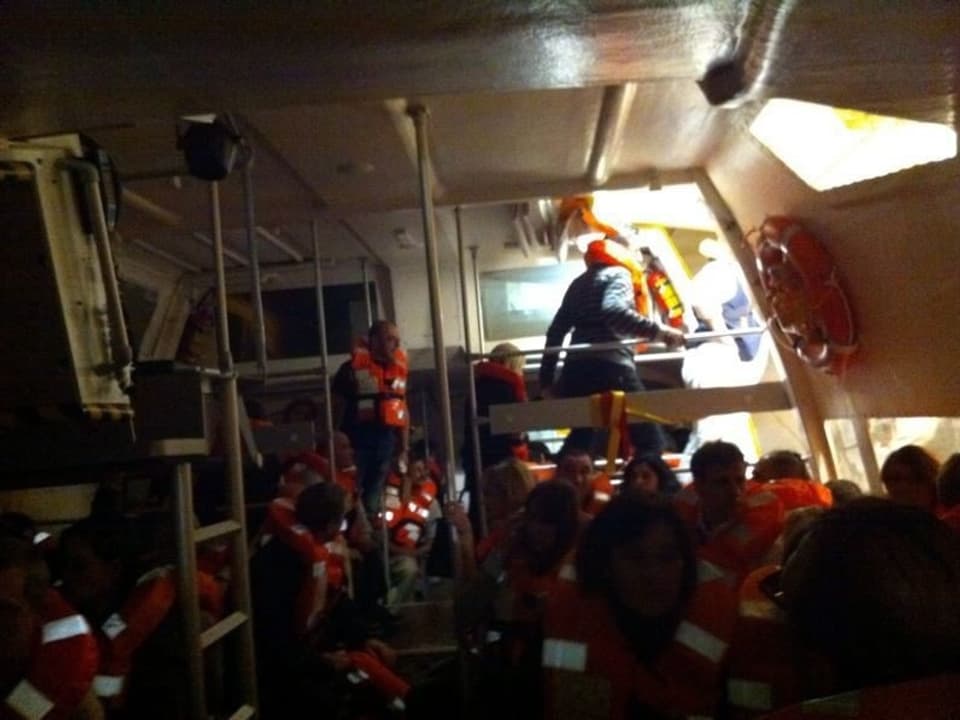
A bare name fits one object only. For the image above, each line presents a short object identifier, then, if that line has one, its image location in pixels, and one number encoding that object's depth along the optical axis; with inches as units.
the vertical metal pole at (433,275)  131.3
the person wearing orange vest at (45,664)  78.2
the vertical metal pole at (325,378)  172.2
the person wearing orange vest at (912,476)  122.1
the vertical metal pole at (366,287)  233.8
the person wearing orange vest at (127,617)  97.0
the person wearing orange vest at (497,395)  189.5
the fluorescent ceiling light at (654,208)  206.1
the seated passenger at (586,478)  135.4
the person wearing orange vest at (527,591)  106.1
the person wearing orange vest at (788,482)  131.6
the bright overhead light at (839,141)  130.7
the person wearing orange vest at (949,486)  108.3
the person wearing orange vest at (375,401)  195.6
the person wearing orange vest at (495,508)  127.8
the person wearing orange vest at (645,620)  79.0
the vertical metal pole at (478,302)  233.8
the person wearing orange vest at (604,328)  173.5
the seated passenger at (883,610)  54.9
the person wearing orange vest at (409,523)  201.3
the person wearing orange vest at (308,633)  125.9
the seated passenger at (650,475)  148.9
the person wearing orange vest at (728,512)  110.6
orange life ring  145.5
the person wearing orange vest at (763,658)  73.3
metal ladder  95.9
